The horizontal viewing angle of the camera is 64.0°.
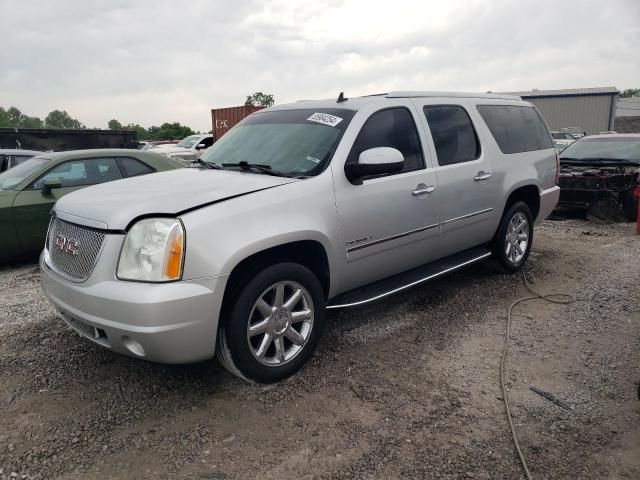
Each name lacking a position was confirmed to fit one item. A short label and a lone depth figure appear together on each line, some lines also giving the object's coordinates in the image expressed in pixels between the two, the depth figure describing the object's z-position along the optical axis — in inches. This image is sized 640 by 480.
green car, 232.8
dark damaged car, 331.3
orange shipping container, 772.6
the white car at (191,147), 571.0
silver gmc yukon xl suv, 110.3
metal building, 1806.1
